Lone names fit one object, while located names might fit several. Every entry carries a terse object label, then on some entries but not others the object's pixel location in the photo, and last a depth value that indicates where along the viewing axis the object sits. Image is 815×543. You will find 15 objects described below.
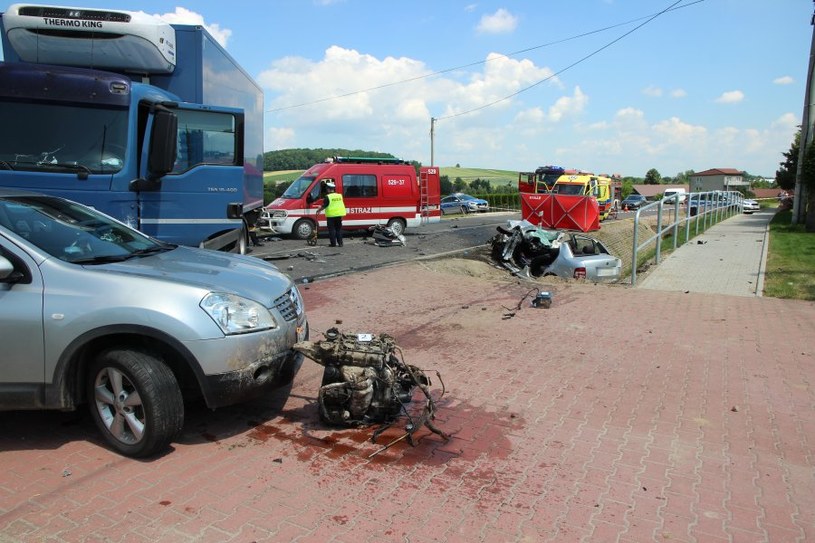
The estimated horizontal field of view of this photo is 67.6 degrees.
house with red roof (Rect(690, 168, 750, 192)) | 92.07
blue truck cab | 6.48
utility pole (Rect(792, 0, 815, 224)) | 21.83
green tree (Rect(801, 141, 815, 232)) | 19.84
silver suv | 3.76
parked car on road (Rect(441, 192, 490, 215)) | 43.41
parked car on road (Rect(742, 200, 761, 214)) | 38.44
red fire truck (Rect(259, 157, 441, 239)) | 17.94
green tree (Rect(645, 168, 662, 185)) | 119.50
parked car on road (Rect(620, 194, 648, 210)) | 50.00
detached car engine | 4.30
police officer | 16.17
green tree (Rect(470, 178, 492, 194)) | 60.88
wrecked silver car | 11.84
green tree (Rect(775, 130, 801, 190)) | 41.69
